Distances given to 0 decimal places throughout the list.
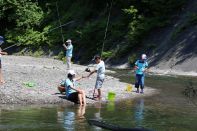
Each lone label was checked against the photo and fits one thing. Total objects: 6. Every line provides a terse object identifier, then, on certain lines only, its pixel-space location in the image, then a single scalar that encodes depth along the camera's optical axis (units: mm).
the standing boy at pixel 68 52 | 23097
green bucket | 16409
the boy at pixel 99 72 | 16329
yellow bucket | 18926
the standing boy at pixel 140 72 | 18799
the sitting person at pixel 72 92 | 15172
